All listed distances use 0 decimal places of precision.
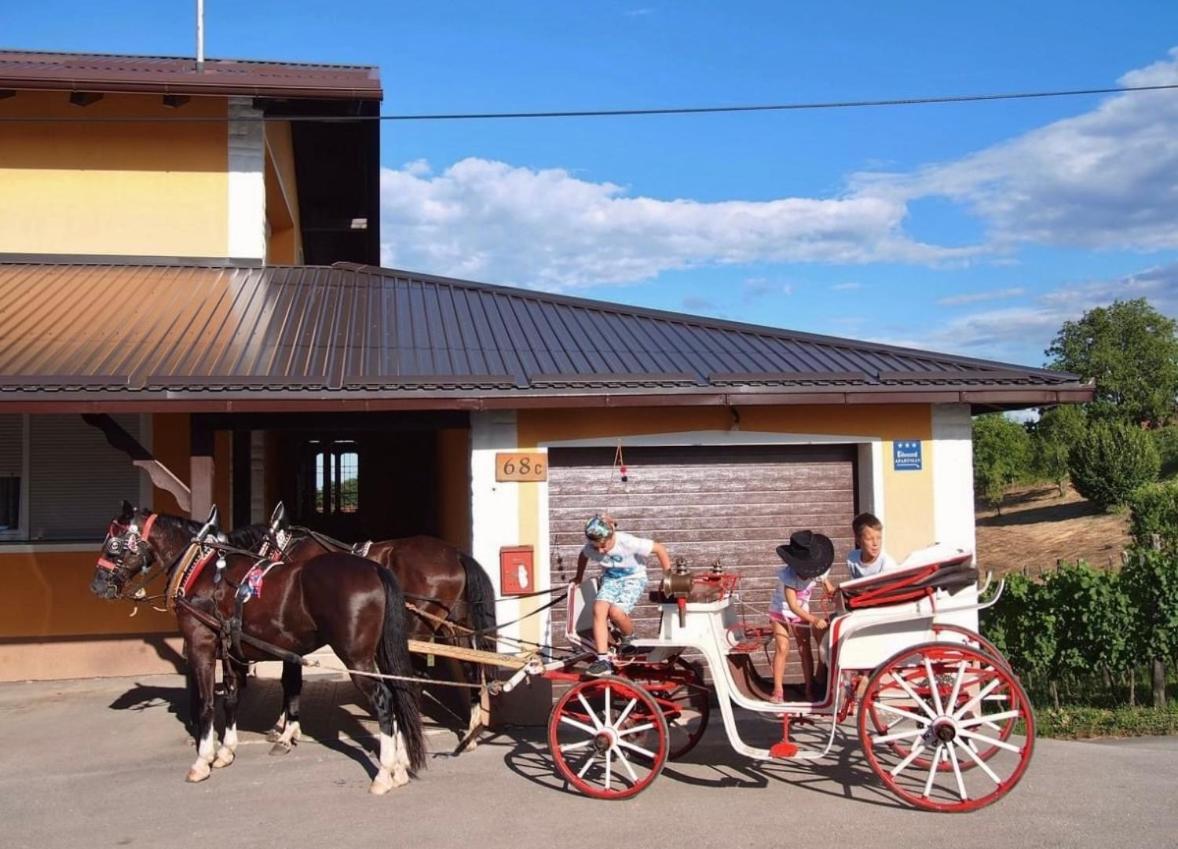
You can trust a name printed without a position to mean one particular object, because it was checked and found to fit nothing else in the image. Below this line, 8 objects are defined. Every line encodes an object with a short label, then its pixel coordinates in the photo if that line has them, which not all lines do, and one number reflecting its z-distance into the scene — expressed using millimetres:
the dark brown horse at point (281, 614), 6031
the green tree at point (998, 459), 39031
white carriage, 5258
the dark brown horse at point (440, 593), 7074
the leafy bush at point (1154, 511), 19719
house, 7543
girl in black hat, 5766
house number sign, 7801
